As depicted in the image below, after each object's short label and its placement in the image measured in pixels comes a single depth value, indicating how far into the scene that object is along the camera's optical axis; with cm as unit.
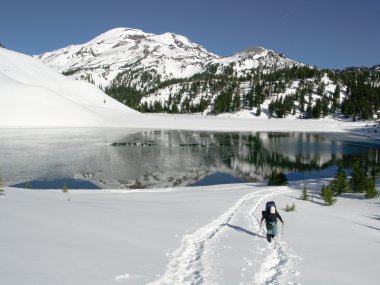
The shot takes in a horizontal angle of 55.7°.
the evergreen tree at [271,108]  16402
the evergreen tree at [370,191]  2314
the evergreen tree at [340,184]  2550
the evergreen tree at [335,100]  16650
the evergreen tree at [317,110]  15512
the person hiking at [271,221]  1338
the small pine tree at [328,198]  2092
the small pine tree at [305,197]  2273
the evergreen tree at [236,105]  17300
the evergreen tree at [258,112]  16450
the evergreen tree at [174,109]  18712
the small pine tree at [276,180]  3111
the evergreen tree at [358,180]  2559
